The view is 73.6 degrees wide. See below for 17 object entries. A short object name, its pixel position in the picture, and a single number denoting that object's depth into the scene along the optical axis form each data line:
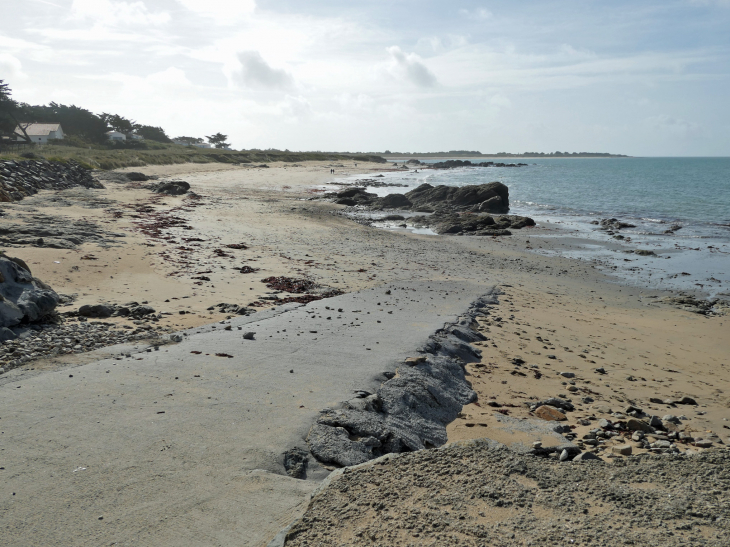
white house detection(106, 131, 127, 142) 91.28
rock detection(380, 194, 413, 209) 35.59
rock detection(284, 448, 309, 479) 3.98
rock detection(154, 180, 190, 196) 30.83
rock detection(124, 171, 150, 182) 37.61
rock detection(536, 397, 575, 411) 6.27
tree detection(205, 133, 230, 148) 134.00
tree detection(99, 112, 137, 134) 92.56
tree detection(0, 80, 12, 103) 55.16
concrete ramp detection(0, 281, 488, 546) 3.28
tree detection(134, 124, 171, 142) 108.75
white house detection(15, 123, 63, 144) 69.00
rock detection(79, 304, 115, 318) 7.93
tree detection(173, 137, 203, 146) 137.90
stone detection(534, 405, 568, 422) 5.89
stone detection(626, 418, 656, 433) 5.71
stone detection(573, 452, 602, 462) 4.17
